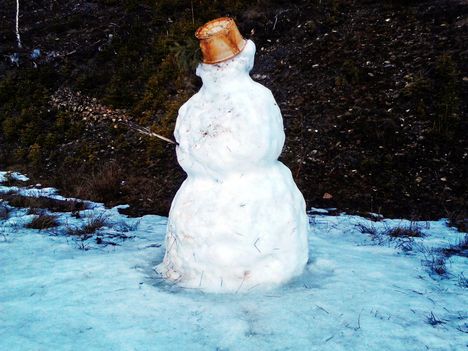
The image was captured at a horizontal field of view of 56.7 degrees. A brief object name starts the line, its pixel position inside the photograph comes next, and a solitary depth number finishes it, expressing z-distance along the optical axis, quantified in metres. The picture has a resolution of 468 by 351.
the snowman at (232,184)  3.35
